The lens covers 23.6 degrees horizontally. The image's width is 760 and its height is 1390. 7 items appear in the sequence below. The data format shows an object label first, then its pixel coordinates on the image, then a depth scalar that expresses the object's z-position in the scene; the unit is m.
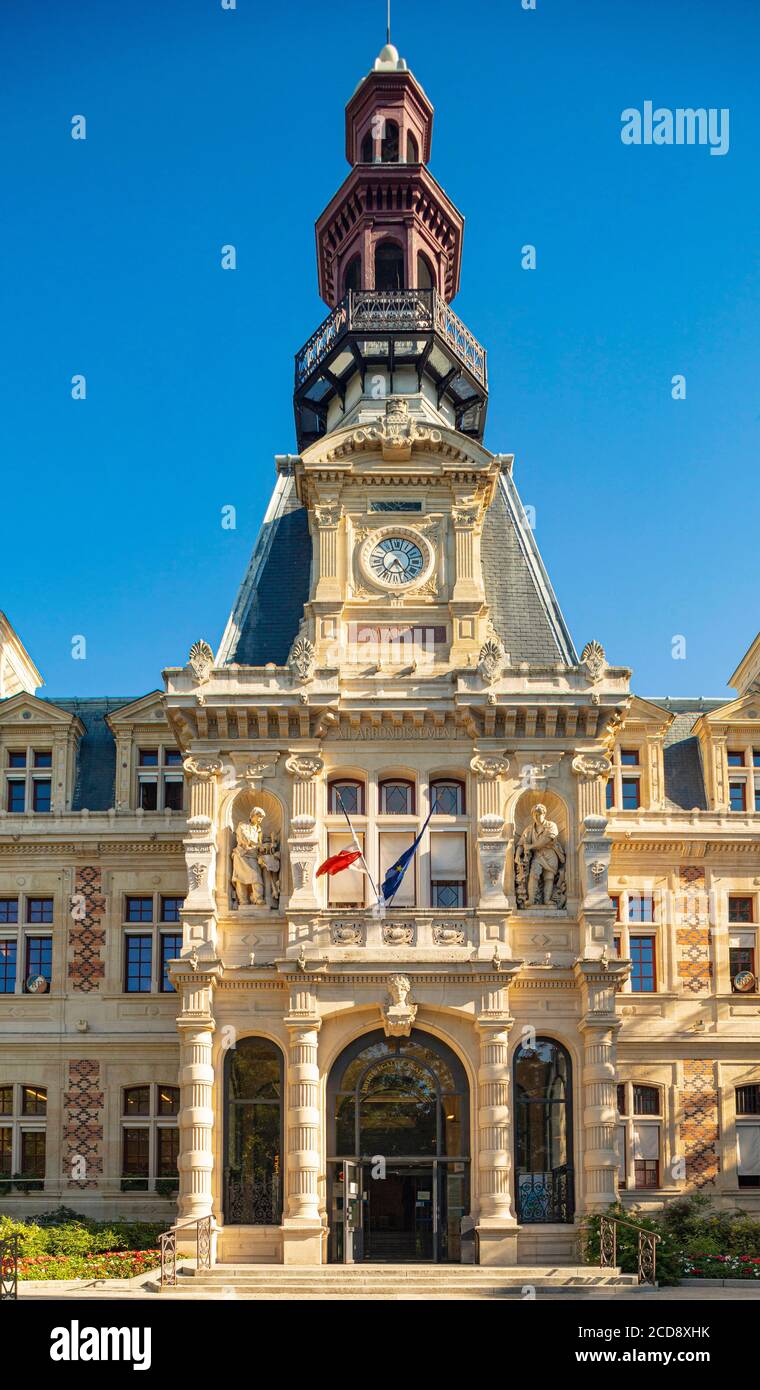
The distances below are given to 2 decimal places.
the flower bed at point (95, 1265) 40.06
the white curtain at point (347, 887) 46.38
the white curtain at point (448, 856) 46.59
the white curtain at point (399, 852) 46.50
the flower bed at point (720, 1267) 40.34
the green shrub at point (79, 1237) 43.44
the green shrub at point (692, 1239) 40.75
